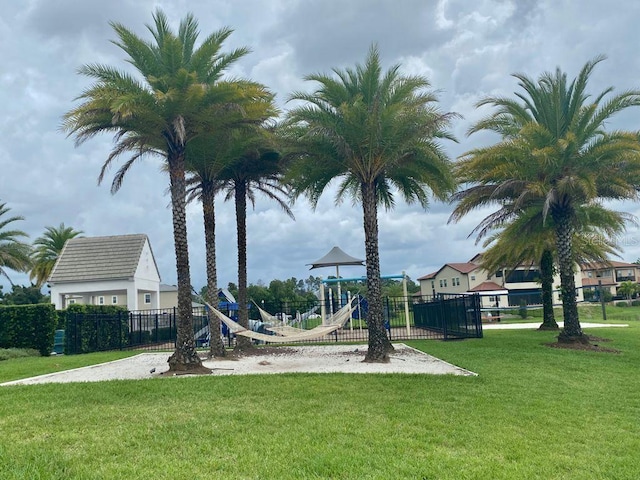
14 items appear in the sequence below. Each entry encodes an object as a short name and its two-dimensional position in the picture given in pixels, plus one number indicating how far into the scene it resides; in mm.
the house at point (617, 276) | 61438
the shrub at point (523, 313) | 34312
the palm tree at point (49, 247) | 36594
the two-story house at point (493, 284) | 49344
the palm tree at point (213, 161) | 12445
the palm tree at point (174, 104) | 10617
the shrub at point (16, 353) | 15208
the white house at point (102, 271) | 27188
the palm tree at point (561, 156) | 13992
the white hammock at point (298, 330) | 11703
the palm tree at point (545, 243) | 16734
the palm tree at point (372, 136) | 11922
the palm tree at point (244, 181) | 14750
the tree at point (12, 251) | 27547
